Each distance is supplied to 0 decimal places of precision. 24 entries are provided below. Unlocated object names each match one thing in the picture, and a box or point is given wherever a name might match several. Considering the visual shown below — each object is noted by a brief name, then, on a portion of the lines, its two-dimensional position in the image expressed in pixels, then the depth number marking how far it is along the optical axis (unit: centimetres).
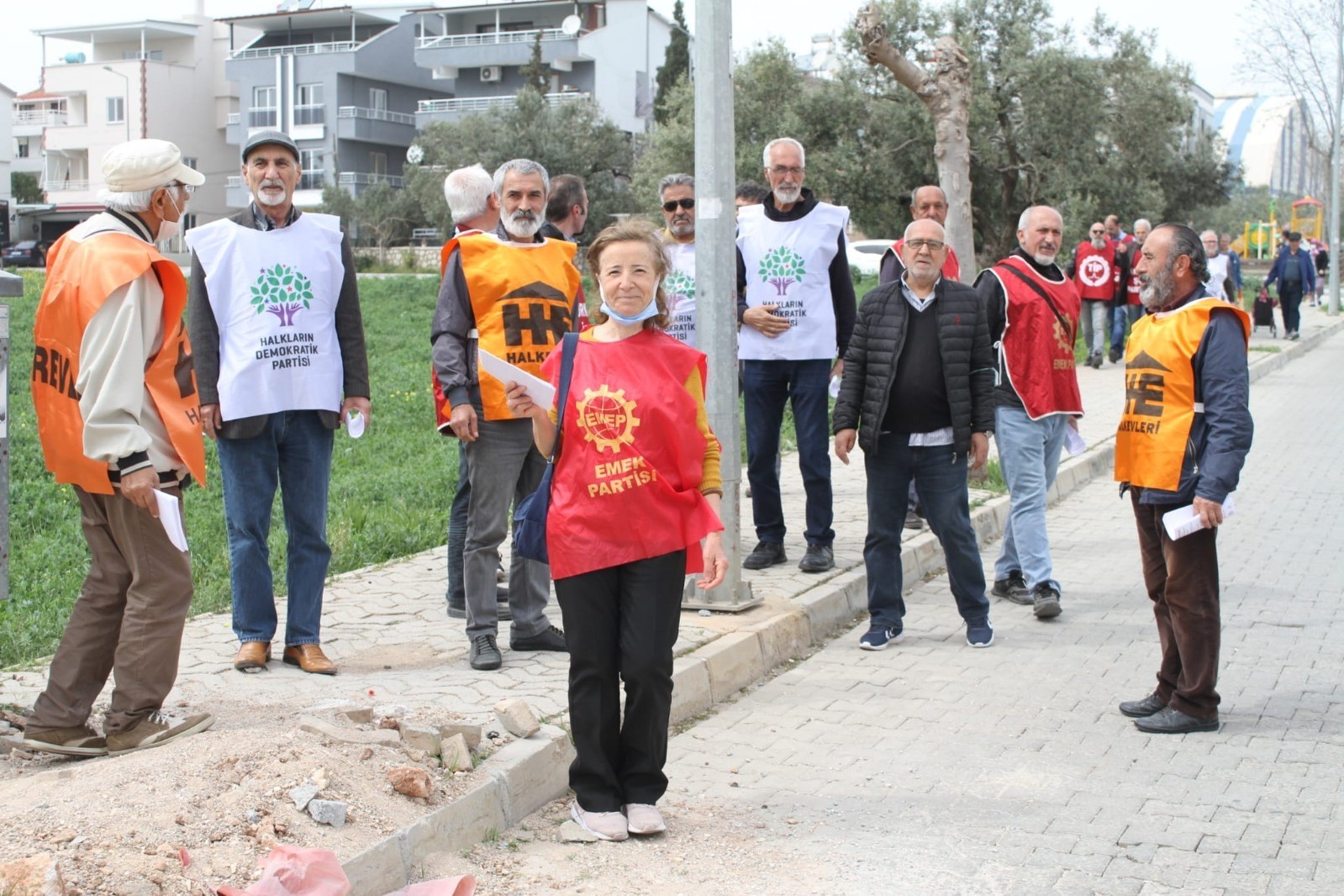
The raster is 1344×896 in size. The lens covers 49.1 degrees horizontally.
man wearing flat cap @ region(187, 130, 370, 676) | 598
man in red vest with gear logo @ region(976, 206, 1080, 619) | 786
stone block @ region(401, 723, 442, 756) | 496
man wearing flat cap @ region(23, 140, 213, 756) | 474
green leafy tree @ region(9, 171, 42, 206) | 8362
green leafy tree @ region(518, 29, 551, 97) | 5984
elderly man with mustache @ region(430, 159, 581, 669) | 632
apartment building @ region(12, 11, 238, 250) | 7925
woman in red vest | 464
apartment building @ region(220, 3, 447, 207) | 7306
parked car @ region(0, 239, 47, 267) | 6203
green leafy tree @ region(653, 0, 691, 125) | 6216
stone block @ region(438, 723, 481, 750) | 506
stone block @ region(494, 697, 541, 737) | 524
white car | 3850
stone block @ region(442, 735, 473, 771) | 488
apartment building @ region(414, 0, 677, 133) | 6894
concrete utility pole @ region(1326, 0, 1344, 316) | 3519
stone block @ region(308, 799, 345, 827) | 428
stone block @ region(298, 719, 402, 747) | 484
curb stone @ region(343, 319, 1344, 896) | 434
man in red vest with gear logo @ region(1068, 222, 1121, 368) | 1980
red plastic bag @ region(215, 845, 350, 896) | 391
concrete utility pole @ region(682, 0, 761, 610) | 715
